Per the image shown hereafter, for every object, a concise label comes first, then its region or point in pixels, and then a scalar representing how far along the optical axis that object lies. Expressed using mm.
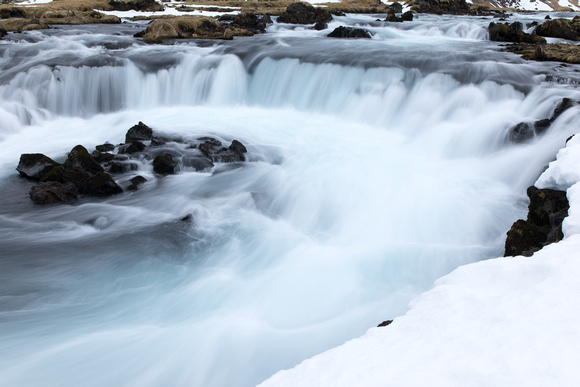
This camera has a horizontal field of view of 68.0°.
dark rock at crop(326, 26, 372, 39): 19583
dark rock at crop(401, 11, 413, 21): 27459
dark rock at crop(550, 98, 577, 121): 8258
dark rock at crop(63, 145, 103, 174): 7695
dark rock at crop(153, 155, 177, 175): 8383
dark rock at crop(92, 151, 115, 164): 8586
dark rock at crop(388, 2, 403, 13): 39875
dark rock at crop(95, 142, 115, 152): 9141
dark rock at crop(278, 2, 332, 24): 27430
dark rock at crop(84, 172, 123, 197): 7340
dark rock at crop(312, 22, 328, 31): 23453
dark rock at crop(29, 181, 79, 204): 7133
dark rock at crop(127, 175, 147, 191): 7688
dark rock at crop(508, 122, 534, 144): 8227
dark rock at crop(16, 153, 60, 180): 7996
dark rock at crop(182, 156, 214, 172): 8688
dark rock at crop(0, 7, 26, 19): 26125
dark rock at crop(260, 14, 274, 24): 25398
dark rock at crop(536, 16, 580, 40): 17656
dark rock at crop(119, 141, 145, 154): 8984
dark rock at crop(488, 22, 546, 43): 16781
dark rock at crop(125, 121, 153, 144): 9742
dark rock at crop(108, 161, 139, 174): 8336
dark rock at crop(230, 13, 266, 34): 23156
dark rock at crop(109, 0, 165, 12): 34656
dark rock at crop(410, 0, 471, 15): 40281
